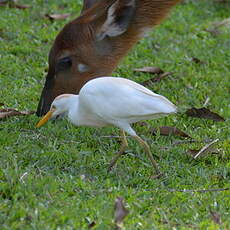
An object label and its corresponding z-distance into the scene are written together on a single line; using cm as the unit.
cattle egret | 895
